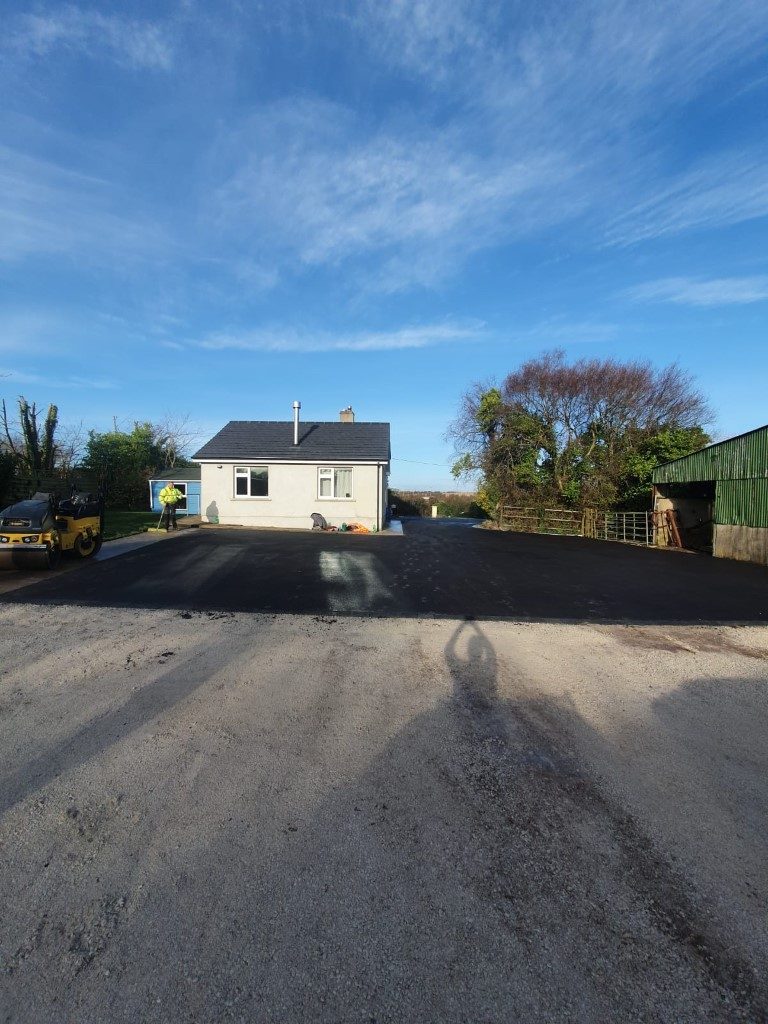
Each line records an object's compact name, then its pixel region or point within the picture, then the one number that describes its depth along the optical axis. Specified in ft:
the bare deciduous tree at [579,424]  81.30
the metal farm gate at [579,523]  73.41
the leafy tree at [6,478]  59.62
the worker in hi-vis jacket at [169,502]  54.03
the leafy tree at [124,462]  101.76
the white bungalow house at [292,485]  67.00
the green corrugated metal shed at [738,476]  47.34
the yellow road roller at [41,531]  28.89
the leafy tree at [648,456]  76.38
